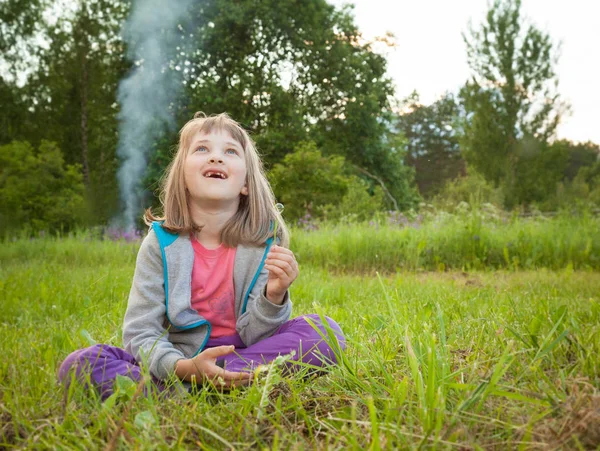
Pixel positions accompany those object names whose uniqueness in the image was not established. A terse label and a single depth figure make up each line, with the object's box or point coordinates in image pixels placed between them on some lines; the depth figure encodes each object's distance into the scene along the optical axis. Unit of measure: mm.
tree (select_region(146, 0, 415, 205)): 16219
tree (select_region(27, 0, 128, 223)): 16875
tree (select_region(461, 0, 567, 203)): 20438
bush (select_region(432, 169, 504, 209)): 16088
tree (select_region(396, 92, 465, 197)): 34638
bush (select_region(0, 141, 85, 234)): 11023
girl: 1882
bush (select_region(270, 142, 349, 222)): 11250
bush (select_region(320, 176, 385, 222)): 10820
